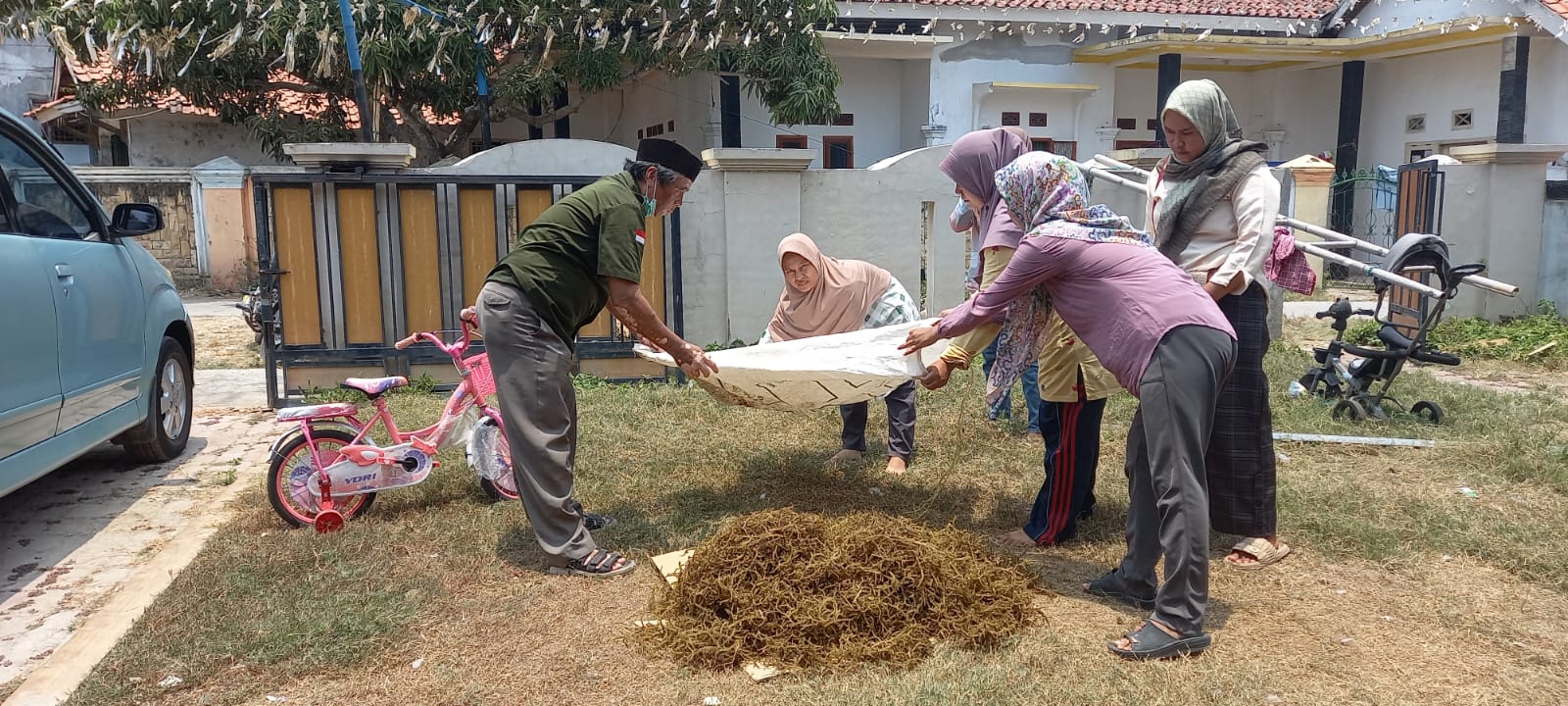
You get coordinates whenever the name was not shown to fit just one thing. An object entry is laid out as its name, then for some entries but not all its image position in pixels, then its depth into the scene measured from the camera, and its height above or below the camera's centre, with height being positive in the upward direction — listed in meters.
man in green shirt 3.69 -0.40
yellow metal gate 7.08 -0.40
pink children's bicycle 4.30 -1.07
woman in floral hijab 3.01 -0.44
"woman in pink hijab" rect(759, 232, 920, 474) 4.99 -0.50
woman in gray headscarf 3.59 -0.18
